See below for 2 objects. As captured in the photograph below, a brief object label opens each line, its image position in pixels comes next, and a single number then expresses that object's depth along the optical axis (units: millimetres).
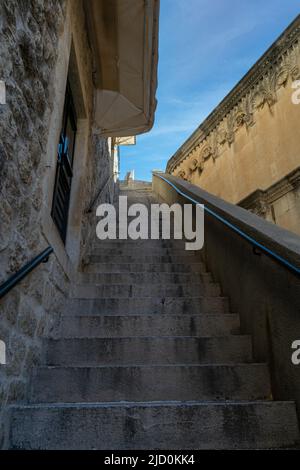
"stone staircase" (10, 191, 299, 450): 1620
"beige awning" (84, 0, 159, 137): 3514
